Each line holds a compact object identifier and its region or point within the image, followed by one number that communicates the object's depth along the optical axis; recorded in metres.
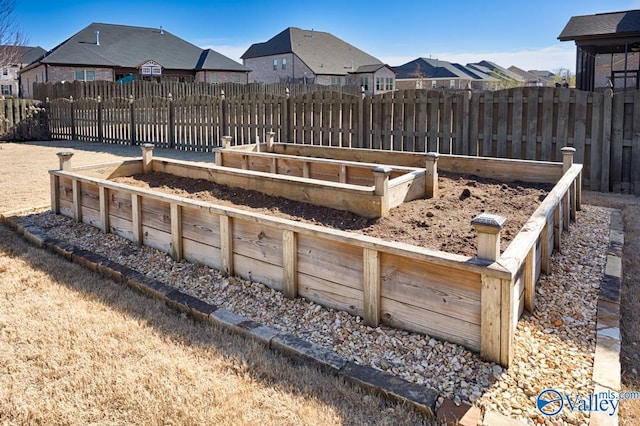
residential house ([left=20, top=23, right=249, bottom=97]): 34.69
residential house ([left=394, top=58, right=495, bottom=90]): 58.69
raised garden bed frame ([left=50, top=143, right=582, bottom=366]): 2.89
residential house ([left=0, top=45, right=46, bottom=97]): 52.60
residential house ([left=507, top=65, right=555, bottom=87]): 85.21
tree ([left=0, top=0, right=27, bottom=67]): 15.23
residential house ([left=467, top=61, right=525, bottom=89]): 52.09
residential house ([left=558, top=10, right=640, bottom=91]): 16.30
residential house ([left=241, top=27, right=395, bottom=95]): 50.16
